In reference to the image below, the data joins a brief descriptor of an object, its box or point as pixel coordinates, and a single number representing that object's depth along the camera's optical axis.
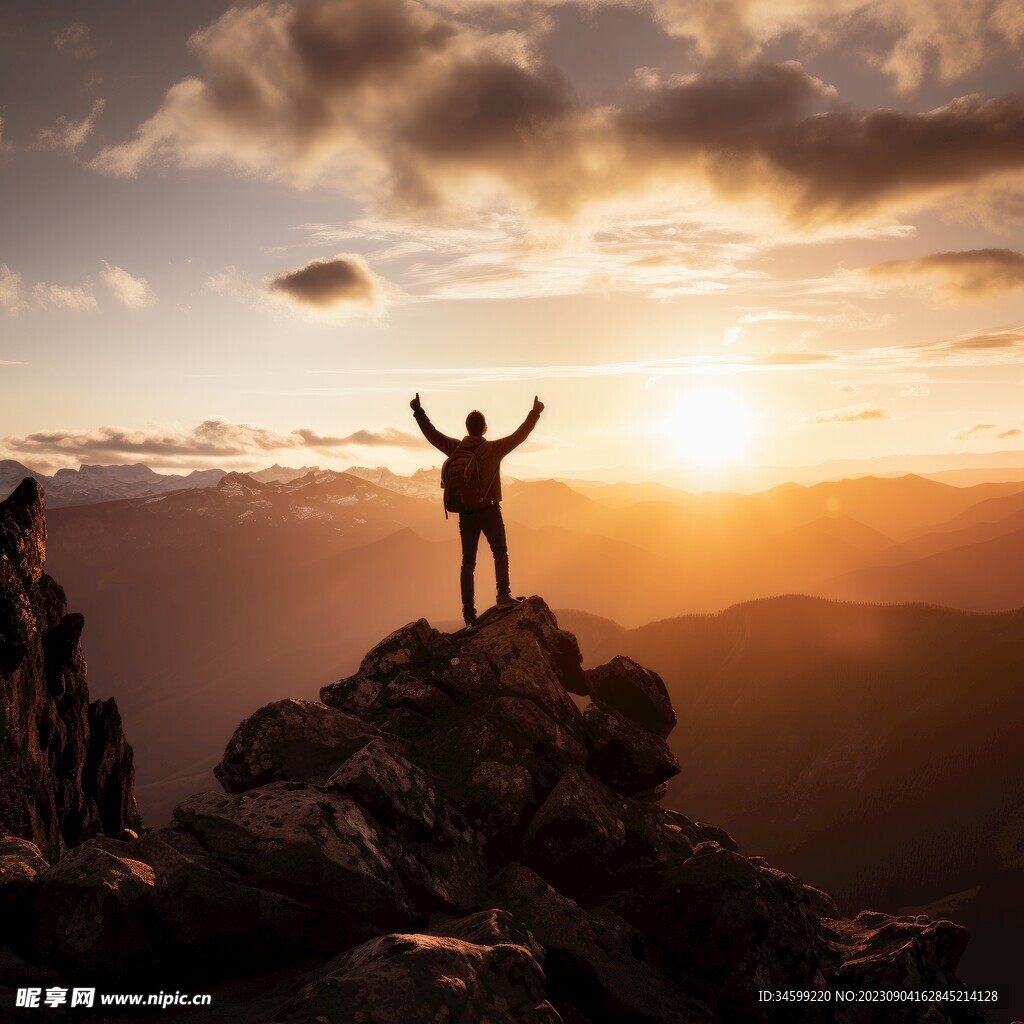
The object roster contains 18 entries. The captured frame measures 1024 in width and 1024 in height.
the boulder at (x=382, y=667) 20.12
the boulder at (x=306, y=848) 11.38
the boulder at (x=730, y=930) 13.56
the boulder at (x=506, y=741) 17.38
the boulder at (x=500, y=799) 16.02
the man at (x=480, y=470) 20.33
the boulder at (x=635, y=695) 24.12
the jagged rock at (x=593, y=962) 11.75
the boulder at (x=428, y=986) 7.66
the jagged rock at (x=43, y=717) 17.41
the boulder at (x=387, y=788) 13.50
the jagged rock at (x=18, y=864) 10.11
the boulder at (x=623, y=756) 20.70
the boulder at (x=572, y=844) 15.99
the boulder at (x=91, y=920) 9.55
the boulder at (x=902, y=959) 13.66
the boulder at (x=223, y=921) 10.12
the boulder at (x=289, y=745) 15.47
